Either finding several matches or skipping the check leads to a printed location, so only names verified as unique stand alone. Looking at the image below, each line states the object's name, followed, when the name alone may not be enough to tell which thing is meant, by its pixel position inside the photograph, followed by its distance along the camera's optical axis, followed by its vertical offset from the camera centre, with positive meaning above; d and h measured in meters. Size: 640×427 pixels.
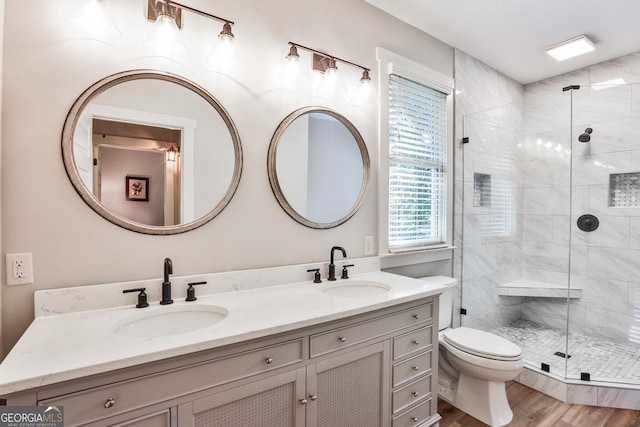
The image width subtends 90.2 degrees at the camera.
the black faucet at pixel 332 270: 1.90 -0.35
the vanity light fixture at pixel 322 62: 1.88 +0.89
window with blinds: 2.33 +0.37
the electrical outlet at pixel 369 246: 2.16 -0.24
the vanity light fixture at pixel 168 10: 1.36 +0.87
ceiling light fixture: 2.59 +1.40
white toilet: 1.96 -1.03
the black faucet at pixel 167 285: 1.36 -0.33
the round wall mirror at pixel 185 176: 1.27 +0.26
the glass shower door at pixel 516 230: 2.92 -0.18
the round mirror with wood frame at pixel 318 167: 1.81 +0.27
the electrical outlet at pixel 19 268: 1.17 -0.22
